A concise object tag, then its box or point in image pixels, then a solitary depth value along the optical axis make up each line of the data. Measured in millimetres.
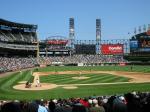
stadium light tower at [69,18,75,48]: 89538
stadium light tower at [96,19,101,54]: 88683
